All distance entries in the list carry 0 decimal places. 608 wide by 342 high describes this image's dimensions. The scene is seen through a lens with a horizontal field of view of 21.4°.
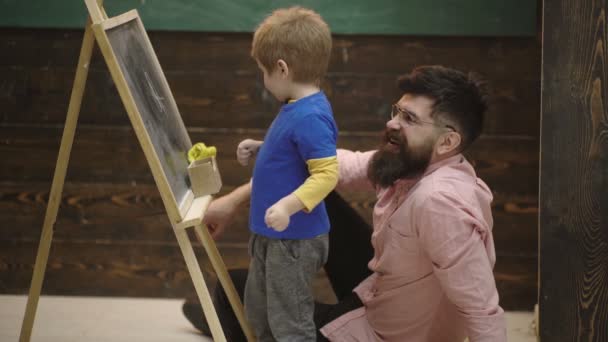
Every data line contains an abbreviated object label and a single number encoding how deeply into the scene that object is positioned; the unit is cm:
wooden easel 365
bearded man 365
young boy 370
